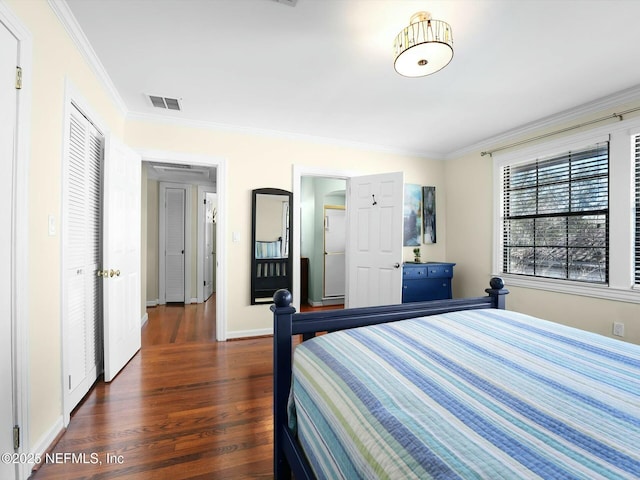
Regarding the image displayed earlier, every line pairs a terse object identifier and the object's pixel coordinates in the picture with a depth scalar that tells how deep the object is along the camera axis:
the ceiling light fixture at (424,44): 1.72
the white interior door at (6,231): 1.28
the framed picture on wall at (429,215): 4.48
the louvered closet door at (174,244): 5.38
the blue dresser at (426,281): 3.84
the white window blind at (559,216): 2.89
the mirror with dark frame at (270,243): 3.57
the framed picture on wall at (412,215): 4.34
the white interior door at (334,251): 5.39
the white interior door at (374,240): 3.64
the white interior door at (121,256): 2.40
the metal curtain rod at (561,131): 2.69
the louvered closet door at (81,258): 1.89
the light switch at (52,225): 1.69
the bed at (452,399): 0.60
